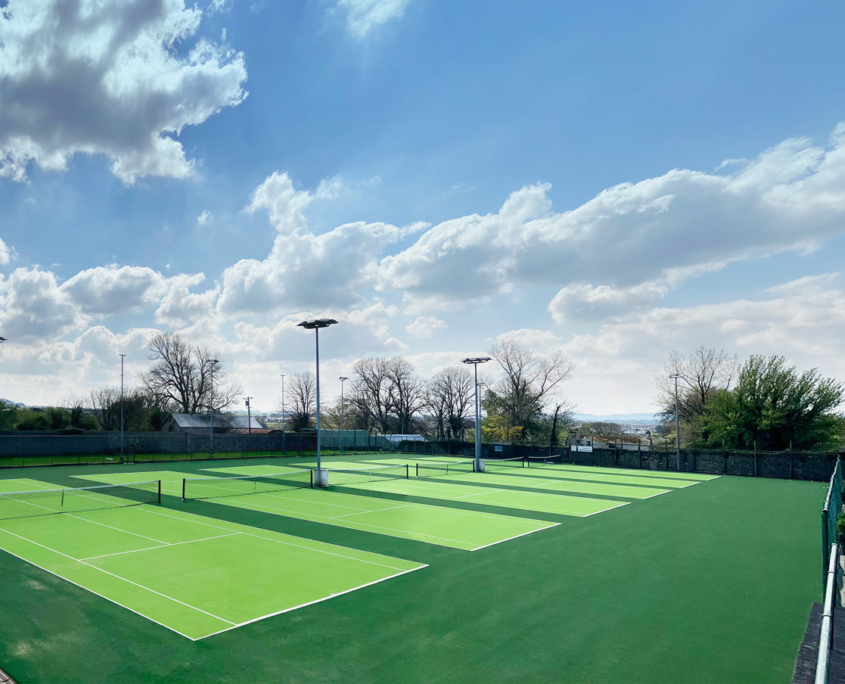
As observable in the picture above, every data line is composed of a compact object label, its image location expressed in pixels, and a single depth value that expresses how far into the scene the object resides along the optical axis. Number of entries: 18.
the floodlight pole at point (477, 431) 37.22
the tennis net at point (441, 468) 37.84
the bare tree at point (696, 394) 64.88
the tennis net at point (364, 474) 31.64
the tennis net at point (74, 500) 20.67
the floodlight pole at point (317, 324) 26.09
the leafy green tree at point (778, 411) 43.84
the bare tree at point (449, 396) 91.12
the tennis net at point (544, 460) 47.41
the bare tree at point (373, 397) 93.31
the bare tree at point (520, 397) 74.81
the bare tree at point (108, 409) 73.88
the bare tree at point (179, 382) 83.62
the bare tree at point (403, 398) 92.94
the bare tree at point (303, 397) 106.88
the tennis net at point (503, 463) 44.35
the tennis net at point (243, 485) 25.69
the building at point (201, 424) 72.39
